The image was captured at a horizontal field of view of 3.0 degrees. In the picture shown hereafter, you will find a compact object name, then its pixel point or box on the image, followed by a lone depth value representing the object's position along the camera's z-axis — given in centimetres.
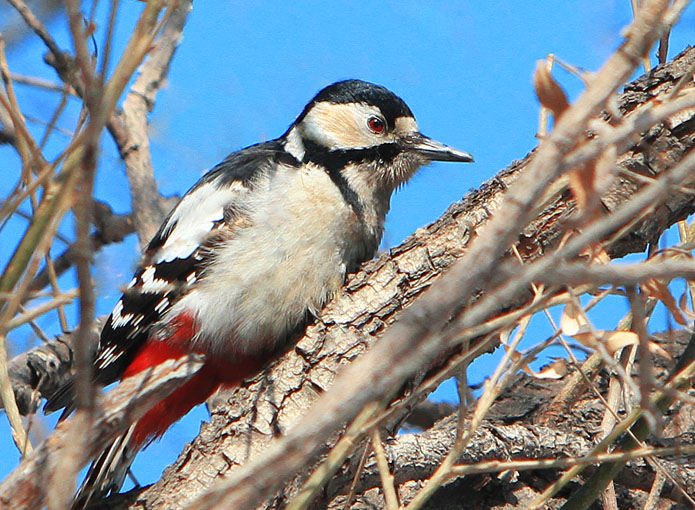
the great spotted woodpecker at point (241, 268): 472
